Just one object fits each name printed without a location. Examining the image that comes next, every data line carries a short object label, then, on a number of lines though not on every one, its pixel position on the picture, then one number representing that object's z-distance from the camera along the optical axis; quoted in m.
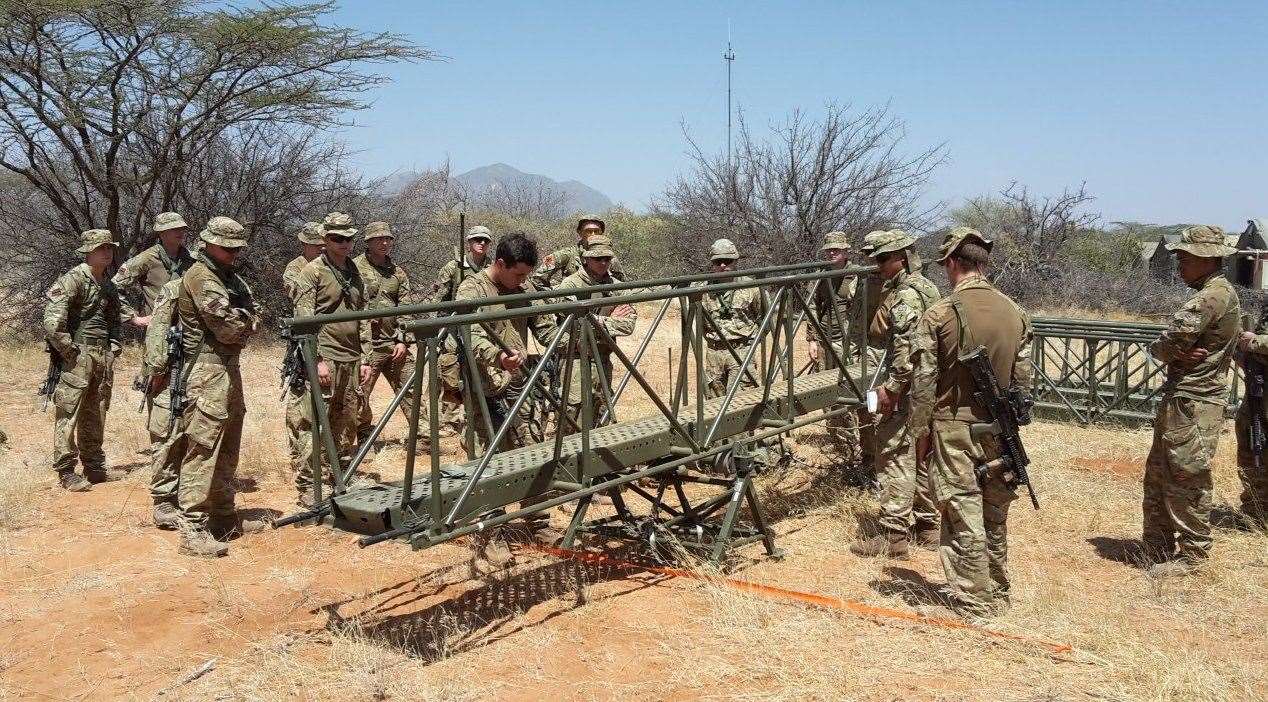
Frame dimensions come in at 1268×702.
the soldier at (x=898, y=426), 5.80
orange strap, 4.39
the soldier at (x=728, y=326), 8.05
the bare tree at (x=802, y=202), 15.48
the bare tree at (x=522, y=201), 38.84
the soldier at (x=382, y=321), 7.62
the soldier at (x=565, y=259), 8.39
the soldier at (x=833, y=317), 7.34
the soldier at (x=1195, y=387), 5.34
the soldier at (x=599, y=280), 6.63
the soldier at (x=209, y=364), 5.72
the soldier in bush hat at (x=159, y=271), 6.80
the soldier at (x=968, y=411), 4.57
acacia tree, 12.43
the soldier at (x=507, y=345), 5.38
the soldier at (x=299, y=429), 6.60
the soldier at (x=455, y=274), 8.80
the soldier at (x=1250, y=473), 6.11
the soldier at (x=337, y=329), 6.52
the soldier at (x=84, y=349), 7.13
